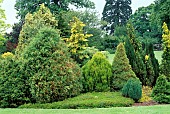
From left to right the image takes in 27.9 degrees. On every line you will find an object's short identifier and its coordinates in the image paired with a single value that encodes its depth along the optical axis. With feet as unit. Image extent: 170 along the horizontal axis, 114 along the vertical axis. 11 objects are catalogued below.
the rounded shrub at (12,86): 44.16
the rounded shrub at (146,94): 46.88
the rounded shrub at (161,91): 44.78
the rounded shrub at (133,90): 45.44
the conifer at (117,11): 225.56
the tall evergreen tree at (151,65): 57.06
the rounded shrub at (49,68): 43.57
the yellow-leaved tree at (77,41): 58.85
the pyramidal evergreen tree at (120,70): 49.67
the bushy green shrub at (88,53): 60.77
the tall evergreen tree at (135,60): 55.93
